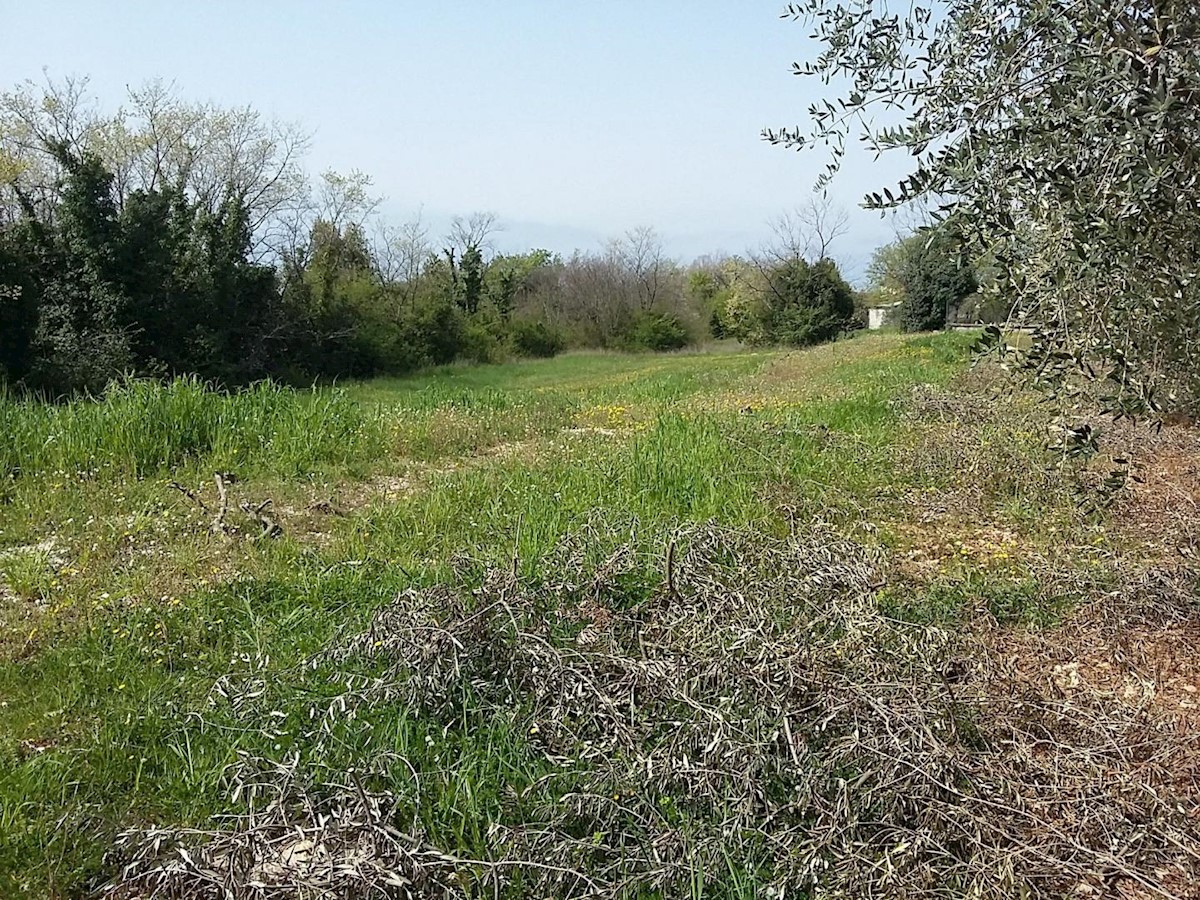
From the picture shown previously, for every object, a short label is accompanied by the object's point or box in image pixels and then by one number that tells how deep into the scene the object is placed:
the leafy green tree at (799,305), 38.56
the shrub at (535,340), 40.94
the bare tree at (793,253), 41.12
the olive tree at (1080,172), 2.61
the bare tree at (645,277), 49.38
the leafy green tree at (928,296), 33.91
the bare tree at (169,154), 26.53
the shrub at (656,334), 46.09
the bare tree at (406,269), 35.84
